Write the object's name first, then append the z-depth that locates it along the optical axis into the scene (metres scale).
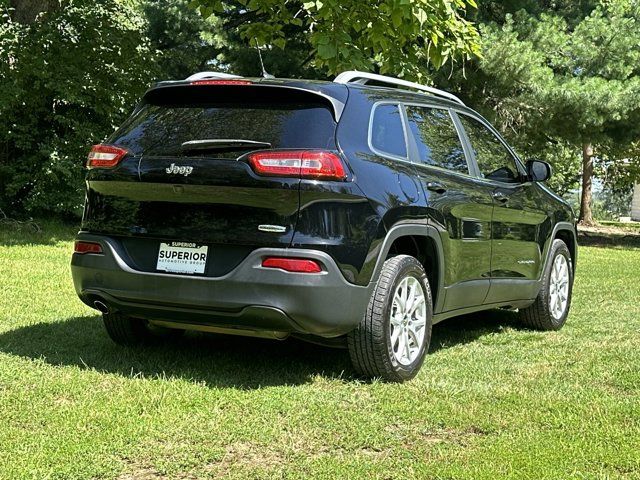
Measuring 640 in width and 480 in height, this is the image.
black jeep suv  4.59
